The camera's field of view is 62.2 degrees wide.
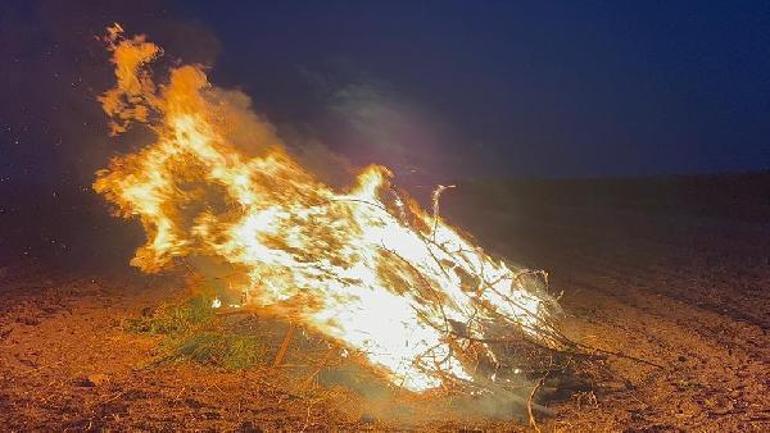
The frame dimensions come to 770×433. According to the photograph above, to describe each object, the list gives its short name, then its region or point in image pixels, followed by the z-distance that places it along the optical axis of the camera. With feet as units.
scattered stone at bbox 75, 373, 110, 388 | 17.99
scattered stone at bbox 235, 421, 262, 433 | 15.30
